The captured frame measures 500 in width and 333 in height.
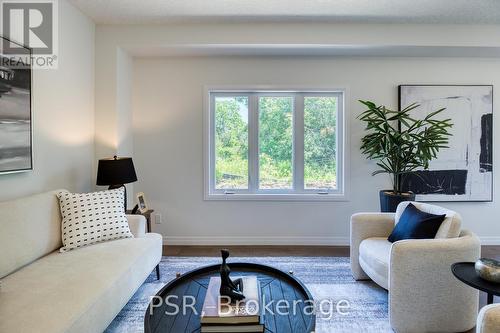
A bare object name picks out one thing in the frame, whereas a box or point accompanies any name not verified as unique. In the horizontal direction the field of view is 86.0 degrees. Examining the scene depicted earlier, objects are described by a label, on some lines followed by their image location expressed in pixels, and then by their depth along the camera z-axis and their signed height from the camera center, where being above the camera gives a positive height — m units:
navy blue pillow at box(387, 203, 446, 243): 2.03 -0.48
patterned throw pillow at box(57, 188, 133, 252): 2.05 -0.45
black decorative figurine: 1.32 -0.63
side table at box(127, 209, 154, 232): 2.89 -0.62
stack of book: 1.18 -0.68
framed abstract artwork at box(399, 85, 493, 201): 3.37 +0.27
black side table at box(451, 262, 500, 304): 1.35 -0.62
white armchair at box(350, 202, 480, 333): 1.72 -0.80
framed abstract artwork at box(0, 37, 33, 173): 1.90 +0.37
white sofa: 1.27 -0.68
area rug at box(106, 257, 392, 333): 1.89 -1.11
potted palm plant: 2.87 +0.20
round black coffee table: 1.23 -0.72
